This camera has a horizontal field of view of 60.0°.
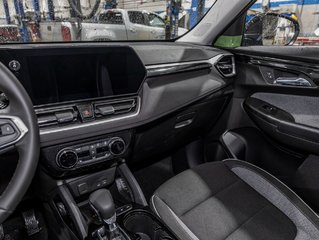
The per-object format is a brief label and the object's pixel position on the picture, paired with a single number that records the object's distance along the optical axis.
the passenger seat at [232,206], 0.98
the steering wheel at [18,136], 0.61
